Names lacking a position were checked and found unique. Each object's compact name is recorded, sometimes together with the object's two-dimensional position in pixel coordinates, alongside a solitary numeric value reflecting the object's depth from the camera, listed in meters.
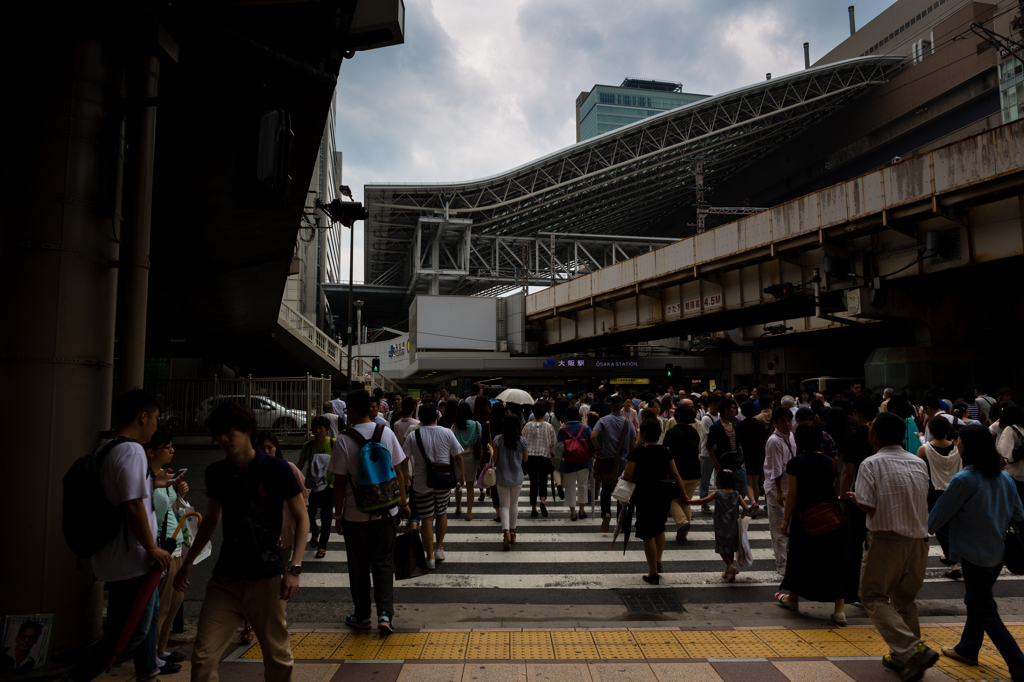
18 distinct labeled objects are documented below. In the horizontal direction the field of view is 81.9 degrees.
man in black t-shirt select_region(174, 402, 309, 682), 3.16
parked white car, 16.02
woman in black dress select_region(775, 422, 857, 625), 4.91
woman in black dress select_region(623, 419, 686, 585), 6.01
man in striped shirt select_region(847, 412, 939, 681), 3.96
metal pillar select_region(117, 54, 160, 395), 4.83
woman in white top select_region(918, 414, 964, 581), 6.25
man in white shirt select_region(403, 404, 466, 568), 6.59
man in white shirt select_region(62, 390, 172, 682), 3.24
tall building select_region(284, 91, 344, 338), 41.06
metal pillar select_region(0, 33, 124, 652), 4.06
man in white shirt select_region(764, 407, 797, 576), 6.02
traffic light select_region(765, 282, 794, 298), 18.20
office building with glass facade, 136.25
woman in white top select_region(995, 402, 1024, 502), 6.32
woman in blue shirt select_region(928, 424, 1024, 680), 3.82
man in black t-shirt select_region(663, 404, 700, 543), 7.32
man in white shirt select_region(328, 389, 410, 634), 4.70
